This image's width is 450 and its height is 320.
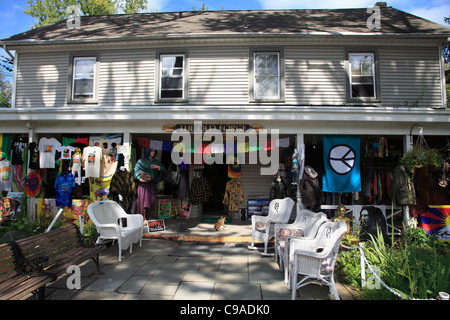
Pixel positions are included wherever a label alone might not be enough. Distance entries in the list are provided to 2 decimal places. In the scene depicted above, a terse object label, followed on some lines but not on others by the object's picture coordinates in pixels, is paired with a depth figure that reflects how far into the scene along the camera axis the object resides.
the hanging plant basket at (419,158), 6.00
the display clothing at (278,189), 7.21
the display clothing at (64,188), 7.13
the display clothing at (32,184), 7.20
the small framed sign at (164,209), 9.29
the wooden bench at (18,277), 2.80
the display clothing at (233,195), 8.20
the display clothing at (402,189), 6.34
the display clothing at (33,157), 7.14
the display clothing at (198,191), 8.01
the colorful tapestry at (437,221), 6.52
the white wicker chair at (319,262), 3.37
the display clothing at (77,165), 7.03
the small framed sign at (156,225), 6.73
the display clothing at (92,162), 6.95
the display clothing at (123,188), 6.57
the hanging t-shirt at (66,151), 7.18
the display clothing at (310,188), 6.41
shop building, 7.95
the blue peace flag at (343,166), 6.84
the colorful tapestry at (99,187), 7.25
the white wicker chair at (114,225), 5.10
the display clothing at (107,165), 7.16
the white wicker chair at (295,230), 4.10
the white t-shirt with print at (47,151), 7.16
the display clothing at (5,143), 7.66
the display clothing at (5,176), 7.61
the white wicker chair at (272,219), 5.62
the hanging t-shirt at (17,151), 7.59
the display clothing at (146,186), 6.82
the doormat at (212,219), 8.82
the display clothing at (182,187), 7.43
